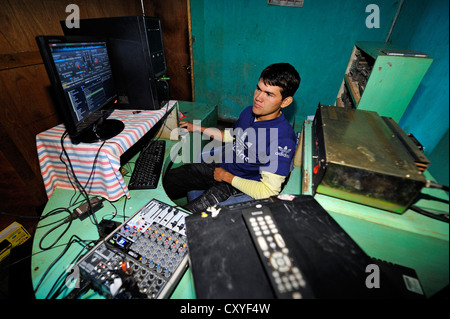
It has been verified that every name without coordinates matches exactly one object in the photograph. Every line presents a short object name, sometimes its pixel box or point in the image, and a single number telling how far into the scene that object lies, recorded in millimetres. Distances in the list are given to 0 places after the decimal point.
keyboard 1227
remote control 477
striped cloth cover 1076
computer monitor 828
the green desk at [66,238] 759
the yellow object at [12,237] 1345
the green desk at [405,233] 604
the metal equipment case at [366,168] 639
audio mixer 710
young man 1276
